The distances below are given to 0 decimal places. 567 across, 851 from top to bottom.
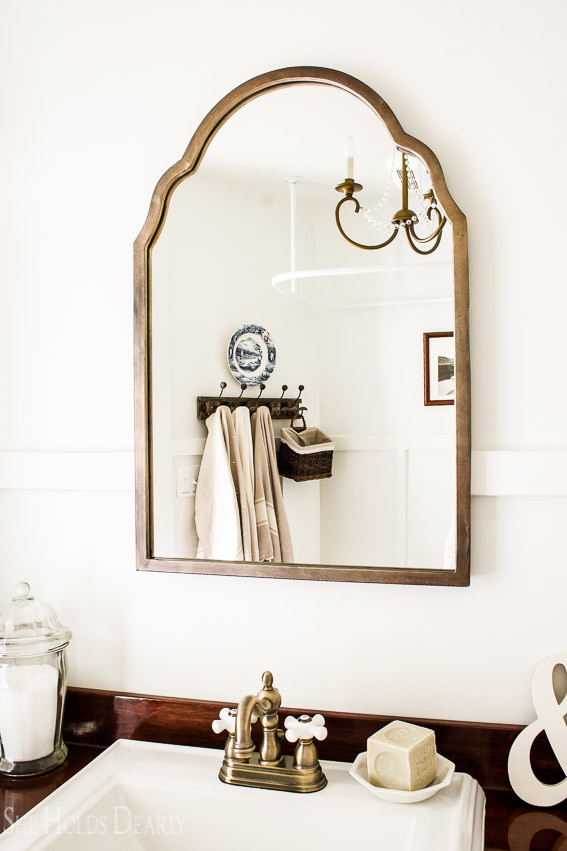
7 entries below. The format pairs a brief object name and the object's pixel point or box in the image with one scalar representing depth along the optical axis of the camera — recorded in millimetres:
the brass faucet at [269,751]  1126
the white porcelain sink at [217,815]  1028
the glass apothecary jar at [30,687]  1229
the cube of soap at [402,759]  1065
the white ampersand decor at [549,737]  1121
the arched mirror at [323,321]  1211
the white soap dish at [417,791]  1056
